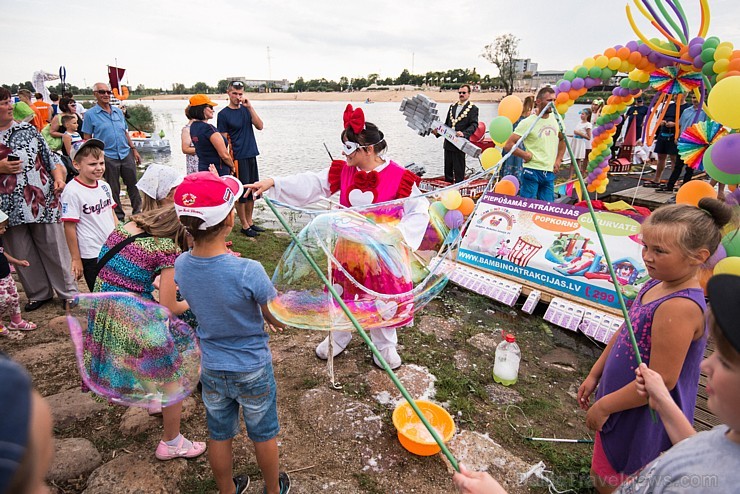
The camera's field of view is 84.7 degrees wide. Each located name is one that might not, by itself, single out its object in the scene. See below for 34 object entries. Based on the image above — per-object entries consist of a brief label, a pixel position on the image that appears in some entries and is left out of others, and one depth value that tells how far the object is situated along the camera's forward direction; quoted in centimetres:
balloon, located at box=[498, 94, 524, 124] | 607
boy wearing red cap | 185
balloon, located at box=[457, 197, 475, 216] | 506
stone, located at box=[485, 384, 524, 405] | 333
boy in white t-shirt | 329
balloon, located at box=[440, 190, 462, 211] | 414
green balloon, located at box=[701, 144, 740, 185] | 377
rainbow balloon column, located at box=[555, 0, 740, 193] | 378
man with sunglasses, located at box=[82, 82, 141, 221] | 613
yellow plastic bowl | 270
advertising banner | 430
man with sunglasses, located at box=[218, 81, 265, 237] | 646
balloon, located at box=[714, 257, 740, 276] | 303
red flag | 1023
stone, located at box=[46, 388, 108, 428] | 299
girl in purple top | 166
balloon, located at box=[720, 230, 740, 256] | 337
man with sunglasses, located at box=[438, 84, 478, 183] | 838
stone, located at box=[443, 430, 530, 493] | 261
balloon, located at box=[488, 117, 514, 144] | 573
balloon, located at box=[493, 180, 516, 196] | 591
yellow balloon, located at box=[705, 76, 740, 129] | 357
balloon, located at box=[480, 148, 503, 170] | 597
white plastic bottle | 349
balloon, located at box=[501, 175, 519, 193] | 602
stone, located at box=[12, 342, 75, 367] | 357
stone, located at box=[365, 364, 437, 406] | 333
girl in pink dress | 279
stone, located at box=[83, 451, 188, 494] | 244
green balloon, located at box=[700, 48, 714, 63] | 454
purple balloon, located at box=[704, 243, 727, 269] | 334
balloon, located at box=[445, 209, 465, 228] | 396
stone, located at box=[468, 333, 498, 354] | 404
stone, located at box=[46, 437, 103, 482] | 253
